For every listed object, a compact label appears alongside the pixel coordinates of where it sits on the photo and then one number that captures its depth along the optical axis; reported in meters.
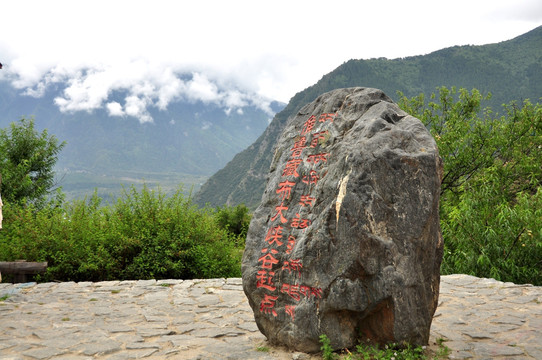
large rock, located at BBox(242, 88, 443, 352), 3.61
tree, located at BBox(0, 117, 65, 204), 11.60
